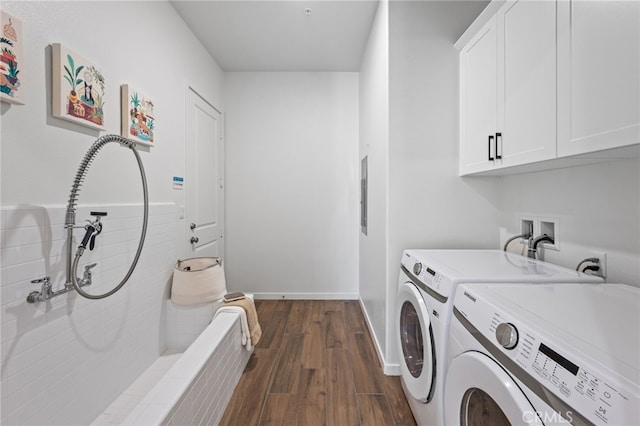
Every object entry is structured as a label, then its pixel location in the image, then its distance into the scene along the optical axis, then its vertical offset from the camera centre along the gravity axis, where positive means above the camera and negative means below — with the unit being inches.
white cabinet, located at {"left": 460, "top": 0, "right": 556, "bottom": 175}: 46.7 +22.8
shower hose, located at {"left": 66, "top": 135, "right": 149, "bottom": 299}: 50.1 +3.5
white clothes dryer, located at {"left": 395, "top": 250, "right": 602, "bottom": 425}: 45.6 -15.3
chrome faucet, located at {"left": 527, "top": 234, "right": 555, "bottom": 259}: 60.0 -6.9
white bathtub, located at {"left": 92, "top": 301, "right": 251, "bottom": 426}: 44.4 -31.3
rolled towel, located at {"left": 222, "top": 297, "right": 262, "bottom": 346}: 81.4 -29.5
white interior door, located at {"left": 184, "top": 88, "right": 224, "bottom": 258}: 102.0 +11.5
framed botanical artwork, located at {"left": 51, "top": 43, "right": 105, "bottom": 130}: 49.7 +22.2
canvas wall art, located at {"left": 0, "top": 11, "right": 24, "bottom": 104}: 41.4 +21.5
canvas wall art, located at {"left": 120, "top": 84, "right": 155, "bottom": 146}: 67.3 +22.9
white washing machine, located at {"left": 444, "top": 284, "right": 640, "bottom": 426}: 21.4 -12.7
